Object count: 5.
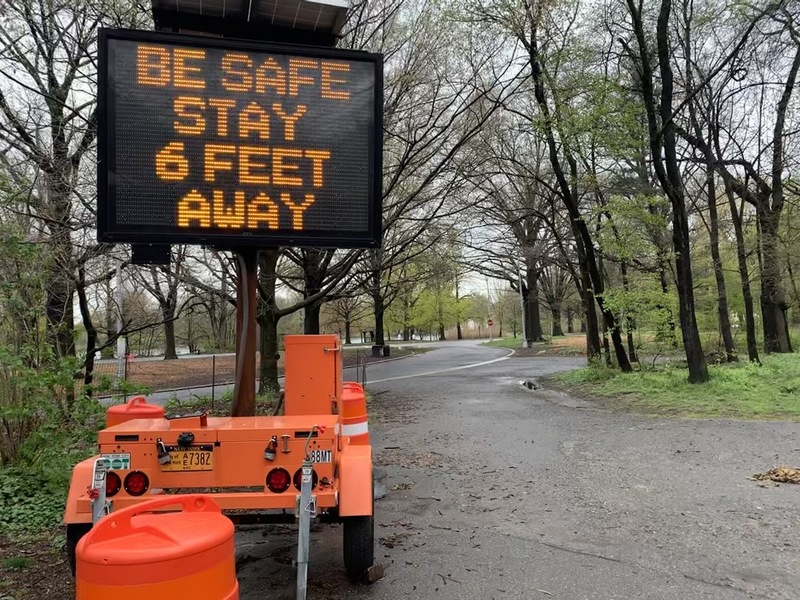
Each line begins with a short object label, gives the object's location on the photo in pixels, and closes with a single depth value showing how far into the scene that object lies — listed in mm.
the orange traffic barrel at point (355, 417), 5711
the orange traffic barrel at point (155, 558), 2033
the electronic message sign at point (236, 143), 4078
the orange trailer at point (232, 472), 3508
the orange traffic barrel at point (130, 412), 4582
